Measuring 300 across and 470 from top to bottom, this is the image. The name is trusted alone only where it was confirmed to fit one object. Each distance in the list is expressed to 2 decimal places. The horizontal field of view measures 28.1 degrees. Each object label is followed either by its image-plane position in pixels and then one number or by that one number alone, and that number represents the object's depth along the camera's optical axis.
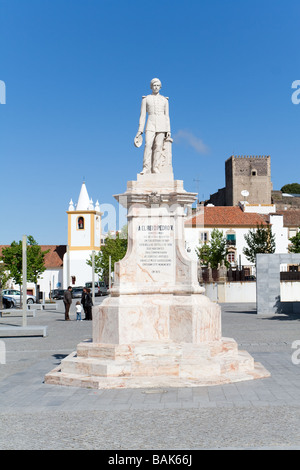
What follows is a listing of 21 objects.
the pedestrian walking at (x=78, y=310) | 25.88
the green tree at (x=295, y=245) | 60.50
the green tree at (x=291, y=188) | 127.00
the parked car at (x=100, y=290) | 59.79
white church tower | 88.94
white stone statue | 11.92
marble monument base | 9.40
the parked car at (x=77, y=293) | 56.15
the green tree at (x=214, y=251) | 61.84
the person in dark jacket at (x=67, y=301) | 26.72
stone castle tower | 102.19
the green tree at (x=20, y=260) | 57.25
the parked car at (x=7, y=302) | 39.31
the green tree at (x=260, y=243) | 61.72
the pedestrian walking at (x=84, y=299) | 26.75
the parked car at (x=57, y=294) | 63.03
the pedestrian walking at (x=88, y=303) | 26.58
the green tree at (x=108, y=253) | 70.81
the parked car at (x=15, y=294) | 48.27
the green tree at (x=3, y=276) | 49.88
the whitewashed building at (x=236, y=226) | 72.25
